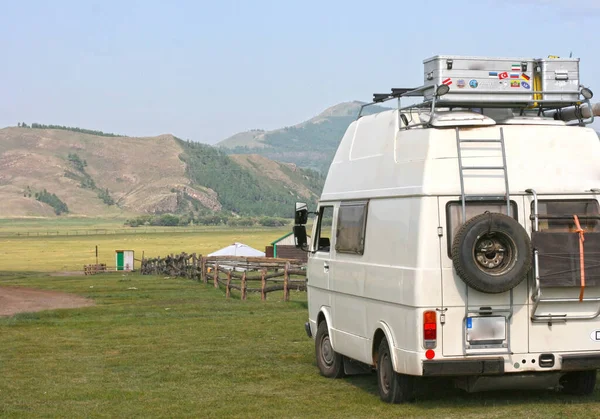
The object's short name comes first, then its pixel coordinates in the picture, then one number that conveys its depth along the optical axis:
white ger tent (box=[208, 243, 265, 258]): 72.25
